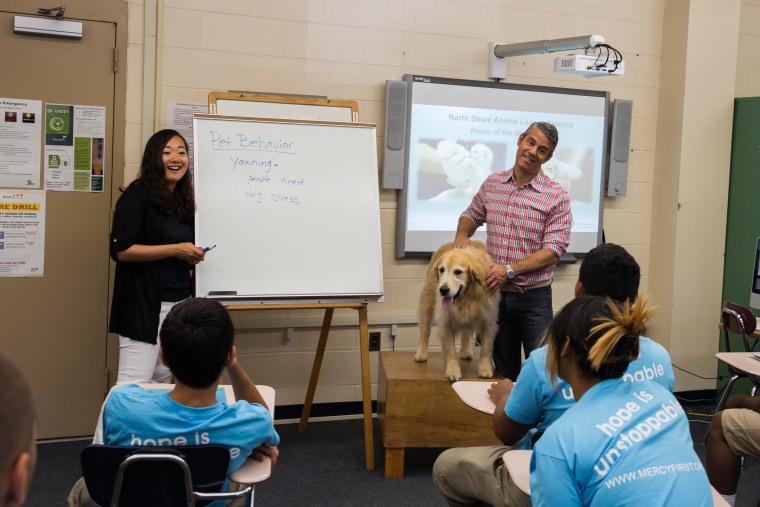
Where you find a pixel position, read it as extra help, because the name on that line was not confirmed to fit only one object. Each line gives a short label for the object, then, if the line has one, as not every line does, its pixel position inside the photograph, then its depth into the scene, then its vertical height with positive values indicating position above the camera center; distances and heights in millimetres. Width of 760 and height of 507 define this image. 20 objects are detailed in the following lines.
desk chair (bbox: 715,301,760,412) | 3943 -530
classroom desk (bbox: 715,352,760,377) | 3156 -610
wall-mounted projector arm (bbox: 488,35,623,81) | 4043 +896
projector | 4008 +762
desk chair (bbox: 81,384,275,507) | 1807 -670
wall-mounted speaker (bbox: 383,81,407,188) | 4527 +411
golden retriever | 3549 -441
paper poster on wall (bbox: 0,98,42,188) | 3910 +230
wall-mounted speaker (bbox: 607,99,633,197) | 5035 +437
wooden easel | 3828 -784
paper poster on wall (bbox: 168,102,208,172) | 4156 +409
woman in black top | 3488 -278
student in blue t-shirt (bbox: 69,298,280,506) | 1874 -518
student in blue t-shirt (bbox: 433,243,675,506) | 2037 -534
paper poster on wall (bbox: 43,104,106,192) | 3990 +218
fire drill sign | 3941 -234
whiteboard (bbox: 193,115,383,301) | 3736 -52
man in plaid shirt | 3533 -121
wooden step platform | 3760 -1038
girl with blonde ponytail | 1545 -459
